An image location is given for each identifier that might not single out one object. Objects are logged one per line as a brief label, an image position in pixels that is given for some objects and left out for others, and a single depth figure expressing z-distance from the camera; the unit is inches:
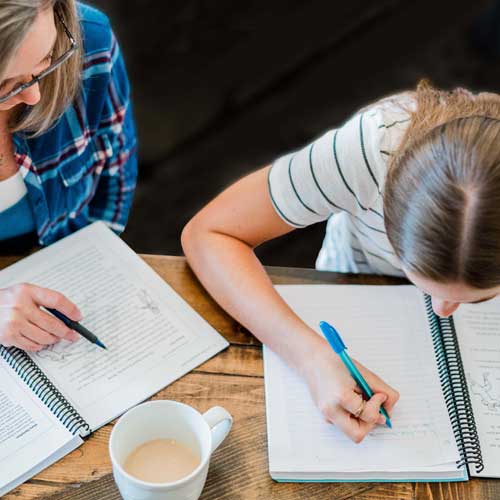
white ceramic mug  32.4
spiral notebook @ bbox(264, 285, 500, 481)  36.6
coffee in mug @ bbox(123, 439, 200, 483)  33.8
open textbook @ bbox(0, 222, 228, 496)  36.8
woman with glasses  36.8
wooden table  35.6
